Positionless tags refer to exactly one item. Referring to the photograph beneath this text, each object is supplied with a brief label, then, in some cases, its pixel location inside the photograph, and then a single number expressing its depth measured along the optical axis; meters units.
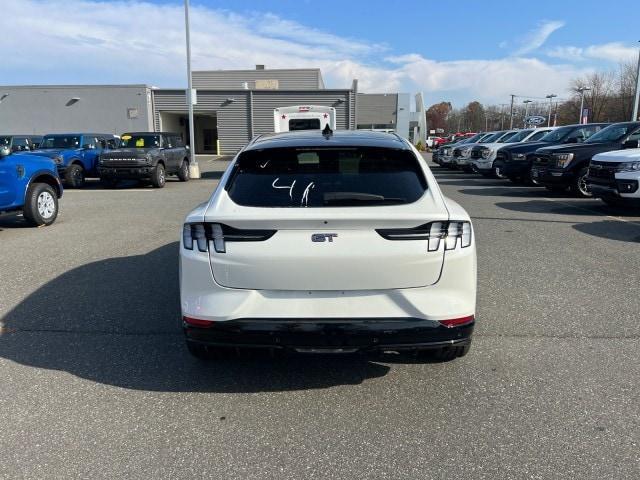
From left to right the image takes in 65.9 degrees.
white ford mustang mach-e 2.90
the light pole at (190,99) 20.73
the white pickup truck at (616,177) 9.23
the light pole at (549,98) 72.51
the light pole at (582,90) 56.66
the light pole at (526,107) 89.88
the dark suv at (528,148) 14.60
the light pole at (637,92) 22.00
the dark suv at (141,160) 15.78
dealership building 35.34
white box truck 15.81
